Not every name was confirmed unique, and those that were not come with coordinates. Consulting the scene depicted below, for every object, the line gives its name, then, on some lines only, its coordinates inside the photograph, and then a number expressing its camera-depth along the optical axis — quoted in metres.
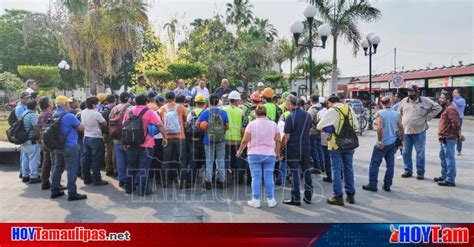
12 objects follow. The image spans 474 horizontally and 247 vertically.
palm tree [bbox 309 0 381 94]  14.05
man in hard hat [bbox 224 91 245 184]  5.88
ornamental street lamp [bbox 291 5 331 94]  8.35
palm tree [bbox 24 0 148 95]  14.40
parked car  16.37
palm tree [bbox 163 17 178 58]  23.08
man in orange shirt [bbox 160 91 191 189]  5.82
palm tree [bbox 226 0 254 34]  31.93
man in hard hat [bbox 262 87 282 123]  5.93
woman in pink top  4.87
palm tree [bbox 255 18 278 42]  31.27
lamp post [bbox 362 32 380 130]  12.88
